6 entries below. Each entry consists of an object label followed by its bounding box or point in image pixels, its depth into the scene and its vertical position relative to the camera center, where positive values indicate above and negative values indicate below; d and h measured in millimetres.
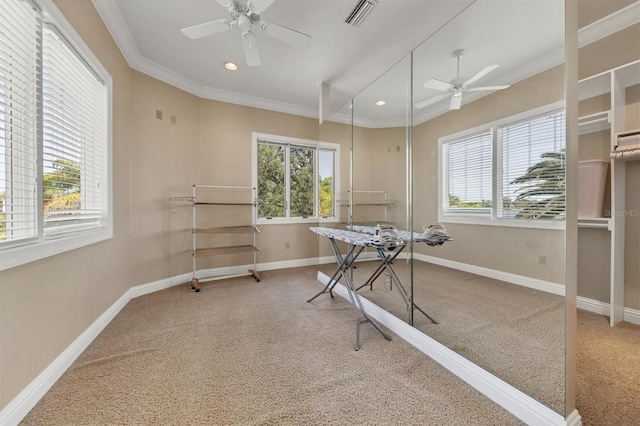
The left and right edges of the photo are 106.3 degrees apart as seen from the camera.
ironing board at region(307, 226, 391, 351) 2077 -371
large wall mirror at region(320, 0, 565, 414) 1398 +179
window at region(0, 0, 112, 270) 1270 +499
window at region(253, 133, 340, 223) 4062 +572
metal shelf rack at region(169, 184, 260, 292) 3340 -65
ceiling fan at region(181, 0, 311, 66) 1785 +1488
